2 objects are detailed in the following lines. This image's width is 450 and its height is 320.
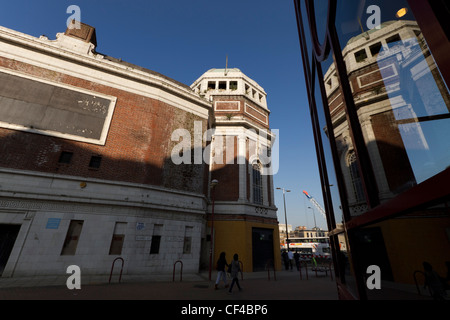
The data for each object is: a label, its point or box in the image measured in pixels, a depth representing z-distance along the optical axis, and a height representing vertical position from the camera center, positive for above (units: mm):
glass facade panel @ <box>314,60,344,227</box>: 3233 +872
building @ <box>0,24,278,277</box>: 10016 +3982
